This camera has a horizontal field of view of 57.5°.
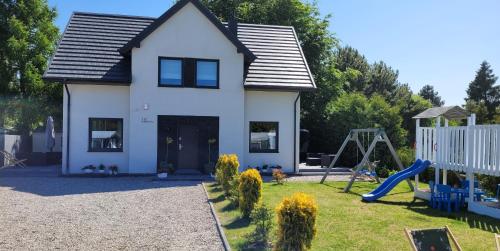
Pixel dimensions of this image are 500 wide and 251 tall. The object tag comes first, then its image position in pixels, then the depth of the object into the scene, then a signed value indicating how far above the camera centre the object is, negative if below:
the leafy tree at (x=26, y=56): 29.69 +4.54
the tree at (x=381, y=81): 58.29 +6.42
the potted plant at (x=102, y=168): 18.49 -1.71
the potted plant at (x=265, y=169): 19.75 -1.77
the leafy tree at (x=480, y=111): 40.84 +1.89
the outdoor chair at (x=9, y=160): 21.28 -1.69
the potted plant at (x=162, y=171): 17.67 -1.76
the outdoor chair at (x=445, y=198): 11.38 -1.71
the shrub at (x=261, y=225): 7.59 -1.67
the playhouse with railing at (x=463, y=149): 10.87 -0.49
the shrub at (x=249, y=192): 9.65 -1.35
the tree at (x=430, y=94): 74.44 +6.01
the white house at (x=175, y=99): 18.61 +1.20
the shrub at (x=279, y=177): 16.06 -1.72
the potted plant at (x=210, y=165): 18.84 -1.56
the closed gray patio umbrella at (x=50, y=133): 21.32 -0.36
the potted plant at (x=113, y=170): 18.61 -1.80
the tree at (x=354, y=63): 53.94 +8.07
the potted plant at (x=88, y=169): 18.39 -1.75
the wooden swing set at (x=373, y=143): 14.86 -0.40
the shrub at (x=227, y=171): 12.89 -1.23
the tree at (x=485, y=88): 60.27 +5.78
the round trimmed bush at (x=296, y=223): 6.38 -1.33
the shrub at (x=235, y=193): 11.07 -1.64
